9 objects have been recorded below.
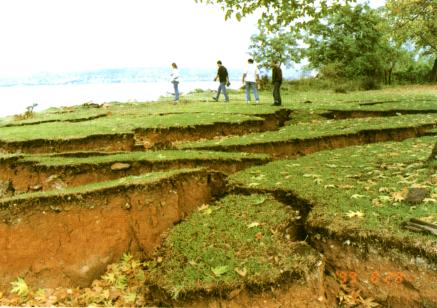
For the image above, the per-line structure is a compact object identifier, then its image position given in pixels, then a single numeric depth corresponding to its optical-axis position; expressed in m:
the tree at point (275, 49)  33.25
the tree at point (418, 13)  9.12
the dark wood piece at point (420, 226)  5.23
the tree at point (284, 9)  8.98
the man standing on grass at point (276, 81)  17.05
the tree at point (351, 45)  31.31
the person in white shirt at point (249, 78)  18.32
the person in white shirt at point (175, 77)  19.33
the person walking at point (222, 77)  19.23
